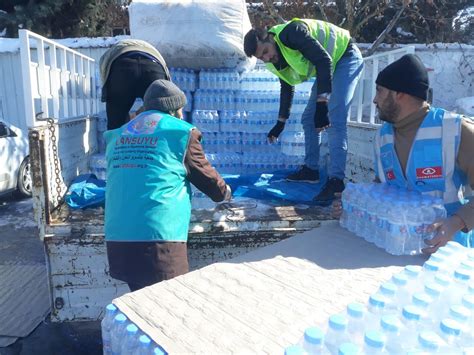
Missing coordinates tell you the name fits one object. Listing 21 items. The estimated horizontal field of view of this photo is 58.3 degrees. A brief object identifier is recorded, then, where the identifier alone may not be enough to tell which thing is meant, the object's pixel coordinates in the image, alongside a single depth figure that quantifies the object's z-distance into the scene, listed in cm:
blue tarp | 334
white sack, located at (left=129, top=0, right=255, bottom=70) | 493
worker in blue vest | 216
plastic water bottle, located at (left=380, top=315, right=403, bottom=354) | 108
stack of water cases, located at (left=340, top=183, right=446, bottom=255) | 214
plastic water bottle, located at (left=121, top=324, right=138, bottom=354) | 143
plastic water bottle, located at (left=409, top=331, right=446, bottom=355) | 104
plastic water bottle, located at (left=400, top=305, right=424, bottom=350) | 114
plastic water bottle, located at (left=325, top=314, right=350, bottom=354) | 115
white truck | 285
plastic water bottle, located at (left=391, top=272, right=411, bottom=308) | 136
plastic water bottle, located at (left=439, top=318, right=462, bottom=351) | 111
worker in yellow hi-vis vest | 332
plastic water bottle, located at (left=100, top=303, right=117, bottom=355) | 159
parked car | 667
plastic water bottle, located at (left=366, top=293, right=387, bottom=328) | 125
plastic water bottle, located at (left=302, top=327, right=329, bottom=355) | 110
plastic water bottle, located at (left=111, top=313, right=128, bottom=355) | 150
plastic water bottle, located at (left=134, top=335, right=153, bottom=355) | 136
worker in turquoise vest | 220
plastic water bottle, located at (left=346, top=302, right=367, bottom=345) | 121
